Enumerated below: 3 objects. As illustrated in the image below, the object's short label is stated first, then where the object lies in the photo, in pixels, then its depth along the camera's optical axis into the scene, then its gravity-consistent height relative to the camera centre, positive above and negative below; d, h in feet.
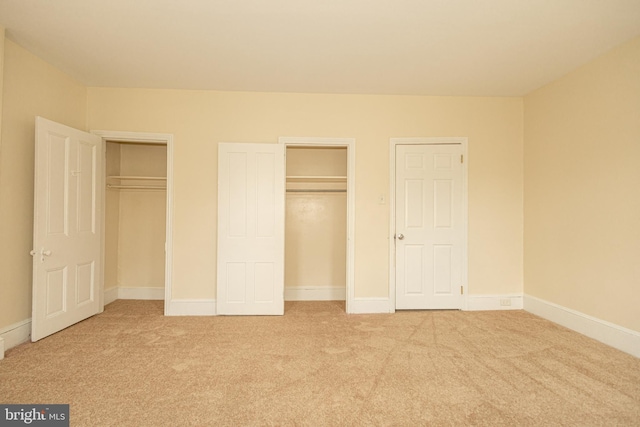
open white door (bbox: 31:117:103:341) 10.43 -0.51
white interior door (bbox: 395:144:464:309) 14.26 -0.36
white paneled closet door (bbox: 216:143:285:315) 13.44 -0.59
